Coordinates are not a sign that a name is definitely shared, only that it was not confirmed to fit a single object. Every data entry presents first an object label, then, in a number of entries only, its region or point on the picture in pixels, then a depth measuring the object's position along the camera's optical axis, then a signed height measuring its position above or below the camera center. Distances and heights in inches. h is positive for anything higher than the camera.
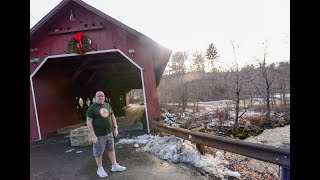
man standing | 124.6 -28.9
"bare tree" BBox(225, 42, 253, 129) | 615.3 +93.6
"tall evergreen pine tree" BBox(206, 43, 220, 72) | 2030.3 +468.5
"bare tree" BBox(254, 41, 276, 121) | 667.8 +118.9
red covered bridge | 242.8 +68.8
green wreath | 241.9 +70.5
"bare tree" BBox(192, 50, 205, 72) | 1884.5 +363.7
